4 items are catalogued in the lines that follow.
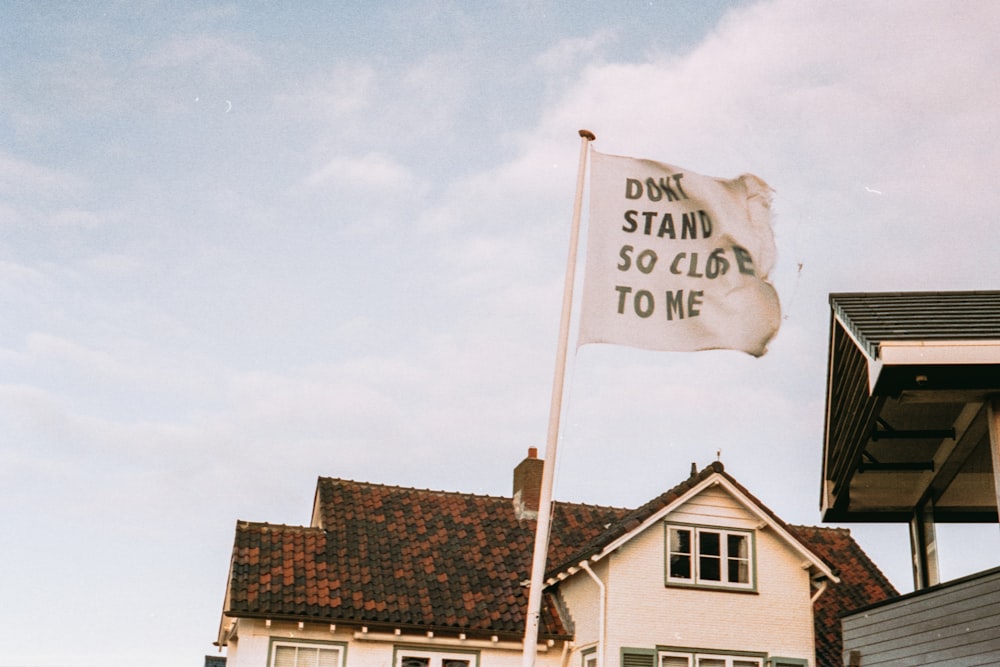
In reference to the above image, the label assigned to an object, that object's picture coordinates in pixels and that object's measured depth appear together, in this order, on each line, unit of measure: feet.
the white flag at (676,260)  31.96
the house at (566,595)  71.61
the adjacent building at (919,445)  32.35
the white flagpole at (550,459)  30.48
